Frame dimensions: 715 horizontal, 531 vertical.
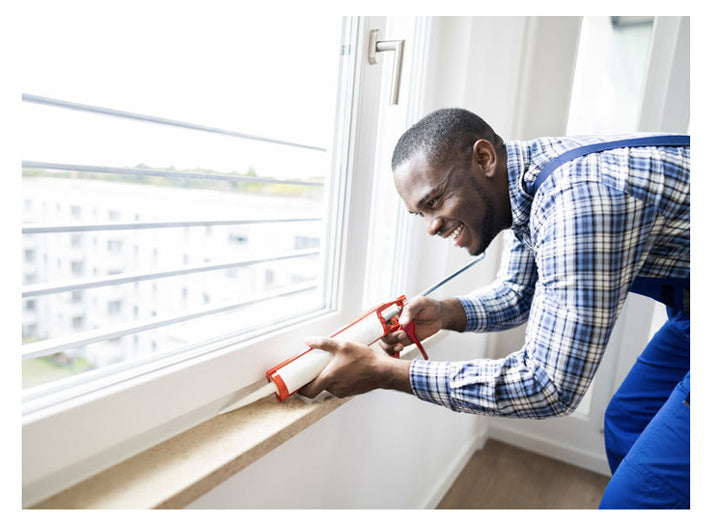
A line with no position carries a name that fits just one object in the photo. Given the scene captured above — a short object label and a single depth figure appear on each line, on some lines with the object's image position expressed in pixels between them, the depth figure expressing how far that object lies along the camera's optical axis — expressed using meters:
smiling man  0.74
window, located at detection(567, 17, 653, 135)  1.81
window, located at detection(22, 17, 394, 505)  0.62
